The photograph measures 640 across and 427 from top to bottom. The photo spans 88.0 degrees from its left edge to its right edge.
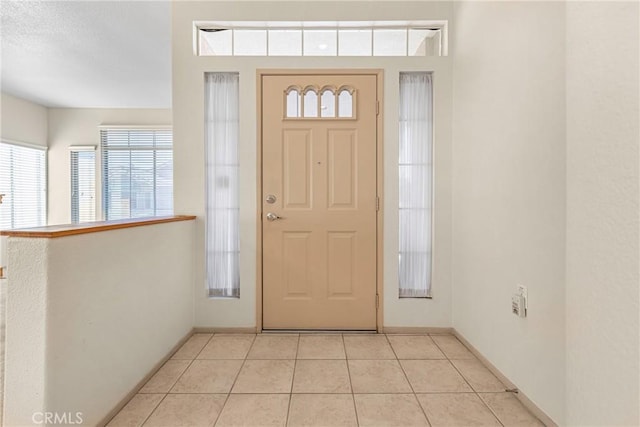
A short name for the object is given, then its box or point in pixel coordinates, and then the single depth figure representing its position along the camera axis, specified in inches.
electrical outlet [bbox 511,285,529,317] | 68.5
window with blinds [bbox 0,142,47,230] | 207.6
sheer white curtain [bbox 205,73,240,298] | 107.9
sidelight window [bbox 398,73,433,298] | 107.2
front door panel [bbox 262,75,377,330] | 106.3
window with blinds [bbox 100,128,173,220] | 230.8
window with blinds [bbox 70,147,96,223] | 232.1
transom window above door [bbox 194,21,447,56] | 107.8
